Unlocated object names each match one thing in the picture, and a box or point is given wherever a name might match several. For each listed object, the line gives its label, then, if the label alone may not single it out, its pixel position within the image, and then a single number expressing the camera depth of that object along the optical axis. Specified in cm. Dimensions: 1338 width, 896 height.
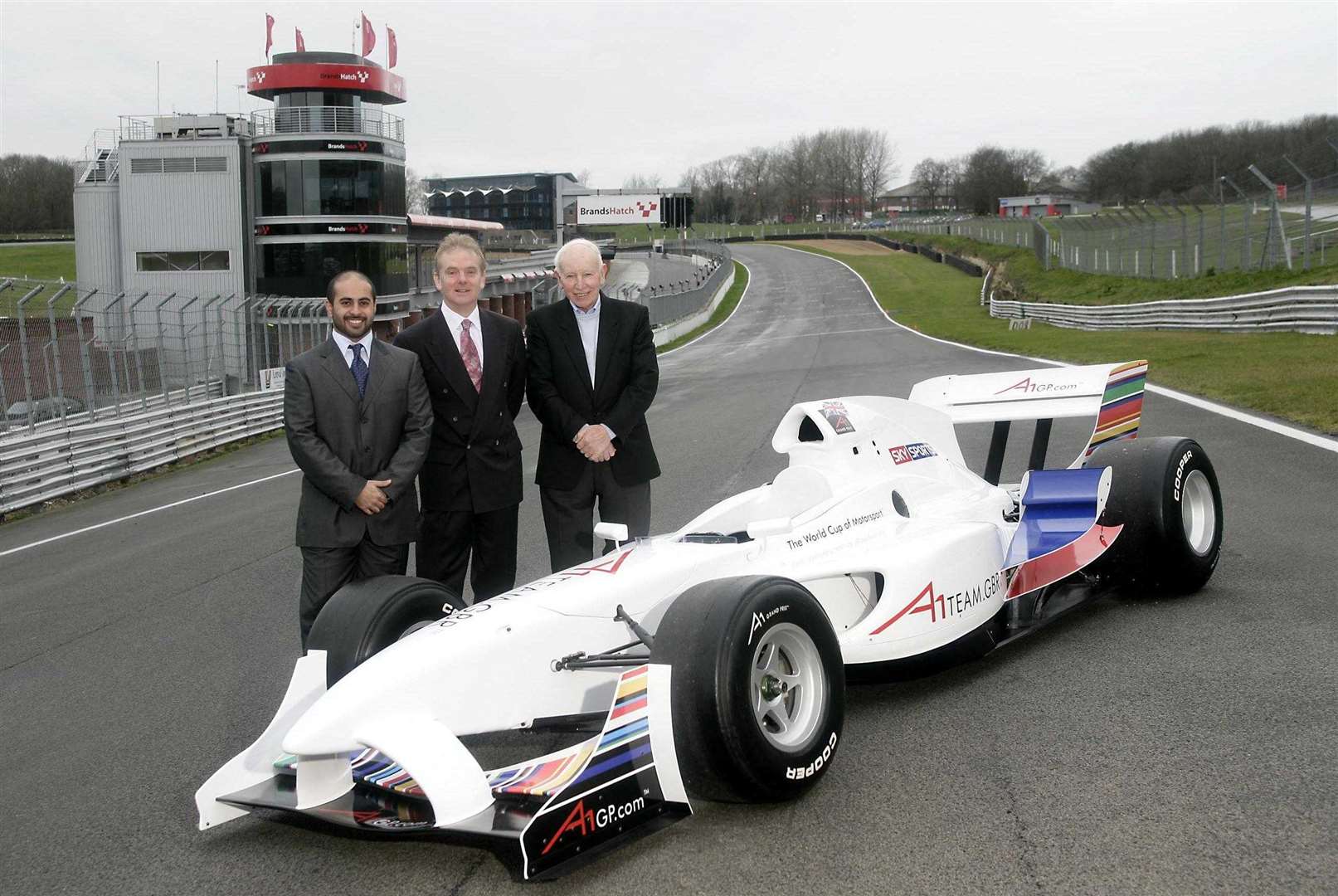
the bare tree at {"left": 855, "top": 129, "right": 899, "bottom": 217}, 18475
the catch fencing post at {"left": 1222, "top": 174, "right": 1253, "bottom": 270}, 3081
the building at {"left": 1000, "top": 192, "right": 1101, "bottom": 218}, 13338
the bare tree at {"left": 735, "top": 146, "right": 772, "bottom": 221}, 18488
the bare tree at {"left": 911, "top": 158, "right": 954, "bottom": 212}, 18075
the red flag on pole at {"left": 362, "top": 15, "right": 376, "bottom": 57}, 5509
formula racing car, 389
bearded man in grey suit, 521
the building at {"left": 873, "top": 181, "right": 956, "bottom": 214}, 18396
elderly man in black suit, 589
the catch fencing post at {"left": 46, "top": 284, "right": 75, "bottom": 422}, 1512
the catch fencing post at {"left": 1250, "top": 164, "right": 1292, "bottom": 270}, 2839
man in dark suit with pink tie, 564
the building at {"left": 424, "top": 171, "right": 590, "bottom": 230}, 14200
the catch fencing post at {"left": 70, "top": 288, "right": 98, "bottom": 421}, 1591
